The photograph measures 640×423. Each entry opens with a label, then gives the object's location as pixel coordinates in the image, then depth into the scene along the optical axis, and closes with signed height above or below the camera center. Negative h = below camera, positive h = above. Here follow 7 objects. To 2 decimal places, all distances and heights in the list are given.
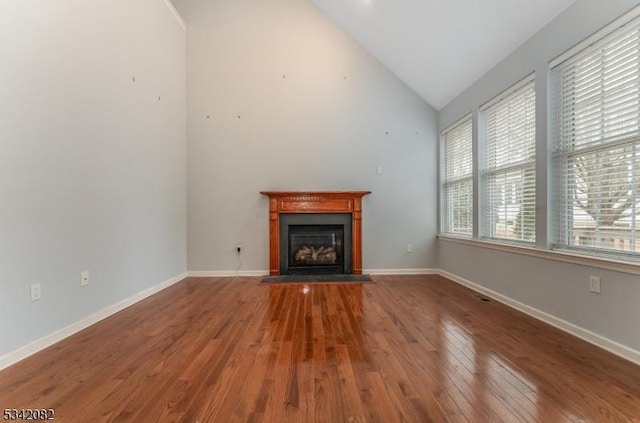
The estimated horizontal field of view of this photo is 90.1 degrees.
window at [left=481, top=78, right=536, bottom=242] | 3.05 +0.45
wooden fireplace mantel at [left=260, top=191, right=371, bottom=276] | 4.81 +0.05
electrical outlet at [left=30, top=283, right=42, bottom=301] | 2.16 -0.56
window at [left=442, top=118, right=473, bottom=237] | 4.25 +0.39
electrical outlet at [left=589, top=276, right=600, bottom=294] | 2.24 -0.54
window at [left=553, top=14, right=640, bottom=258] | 2.08 +0.46
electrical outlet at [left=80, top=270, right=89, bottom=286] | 2.64 -0.57
